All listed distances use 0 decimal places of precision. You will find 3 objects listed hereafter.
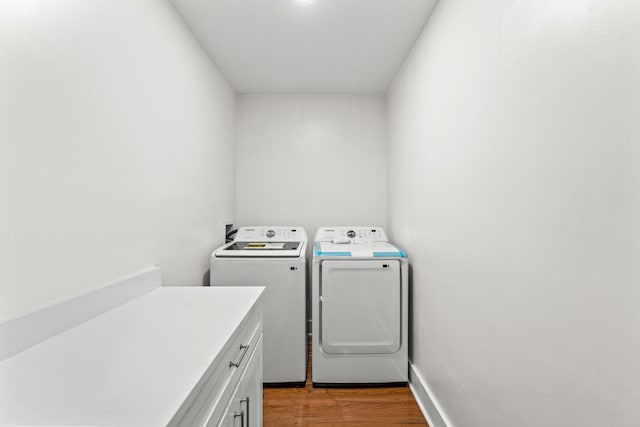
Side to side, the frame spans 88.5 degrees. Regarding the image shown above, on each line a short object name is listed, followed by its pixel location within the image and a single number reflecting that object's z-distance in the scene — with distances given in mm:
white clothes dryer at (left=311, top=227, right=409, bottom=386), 2320
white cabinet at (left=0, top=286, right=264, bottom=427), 625
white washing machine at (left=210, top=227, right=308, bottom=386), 2293
